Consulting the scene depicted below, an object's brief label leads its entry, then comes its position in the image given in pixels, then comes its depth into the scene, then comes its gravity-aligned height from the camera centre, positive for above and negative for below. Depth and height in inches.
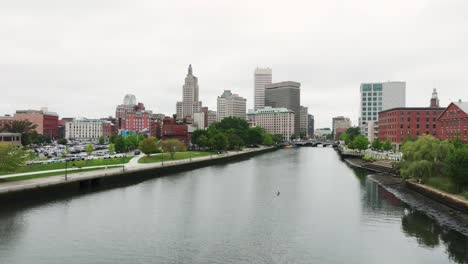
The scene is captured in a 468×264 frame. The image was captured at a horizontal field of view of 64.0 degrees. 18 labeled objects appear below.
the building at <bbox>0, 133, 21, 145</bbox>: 4567.9 -42.0
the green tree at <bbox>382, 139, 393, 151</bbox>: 5349.4 -135.7
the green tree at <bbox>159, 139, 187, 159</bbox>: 4458.7 -132.2
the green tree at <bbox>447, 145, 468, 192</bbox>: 2041.1 -170.9
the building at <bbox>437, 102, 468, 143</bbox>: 4136.3 +178.8
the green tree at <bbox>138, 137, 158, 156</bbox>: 4293.8 -119.1
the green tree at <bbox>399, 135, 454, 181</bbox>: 2508.6 -156.4
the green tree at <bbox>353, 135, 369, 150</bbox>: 5959.6 -107.8
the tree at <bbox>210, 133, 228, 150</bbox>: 6121.6 -94.4
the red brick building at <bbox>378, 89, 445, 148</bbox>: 5920.3 +234.7
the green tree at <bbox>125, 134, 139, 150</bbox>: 5373.0 -103.5
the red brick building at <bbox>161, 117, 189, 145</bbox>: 6457.2 +85.5
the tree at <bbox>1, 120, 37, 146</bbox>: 5841.5 +85.7
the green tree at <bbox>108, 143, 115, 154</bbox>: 4414.9 -154.2
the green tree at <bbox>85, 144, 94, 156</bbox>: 4178.2 -153.2
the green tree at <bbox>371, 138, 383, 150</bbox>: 5526.1 -128.7
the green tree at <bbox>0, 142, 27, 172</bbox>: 2240.4 -147.2
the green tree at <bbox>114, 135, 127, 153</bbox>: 5017.2 -127.4
